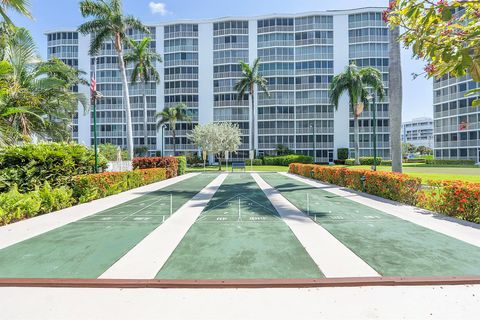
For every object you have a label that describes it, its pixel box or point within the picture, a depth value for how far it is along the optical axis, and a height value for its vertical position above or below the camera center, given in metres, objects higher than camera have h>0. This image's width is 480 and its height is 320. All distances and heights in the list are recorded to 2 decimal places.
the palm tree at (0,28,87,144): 10.75 +3.17
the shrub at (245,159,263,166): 44.97 -0.80
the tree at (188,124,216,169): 37.03 +3.04
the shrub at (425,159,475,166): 42.46 -1.09
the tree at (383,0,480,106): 2.88 +1.64
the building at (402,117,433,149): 157.88 +16.62
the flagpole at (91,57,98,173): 12.60 +3.25
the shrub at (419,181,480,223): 7.34 -1.38
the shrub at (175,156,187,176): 27.48 -0.70
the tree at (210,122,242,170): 37.03 +2.78
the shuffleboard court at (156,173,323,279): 4.27 -1.90
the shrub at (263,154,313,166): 41.44 -0.46
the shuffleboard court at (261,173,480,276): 4.40 -1.91
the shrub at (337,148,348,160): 49.84 +0.71
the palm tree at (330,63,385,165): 37.56 +10.96
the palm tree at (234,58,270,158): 42.31 +12.97
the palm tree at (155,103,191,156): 45.22 +7.75
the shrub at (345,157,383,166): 42.22 -0.77
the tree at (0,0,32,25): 6.88 +4.35
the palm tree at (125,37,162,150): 31.08 +12.52
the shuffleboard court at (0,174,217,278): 4.43 -1.89
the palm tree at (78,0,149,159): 22.19 +12.01
